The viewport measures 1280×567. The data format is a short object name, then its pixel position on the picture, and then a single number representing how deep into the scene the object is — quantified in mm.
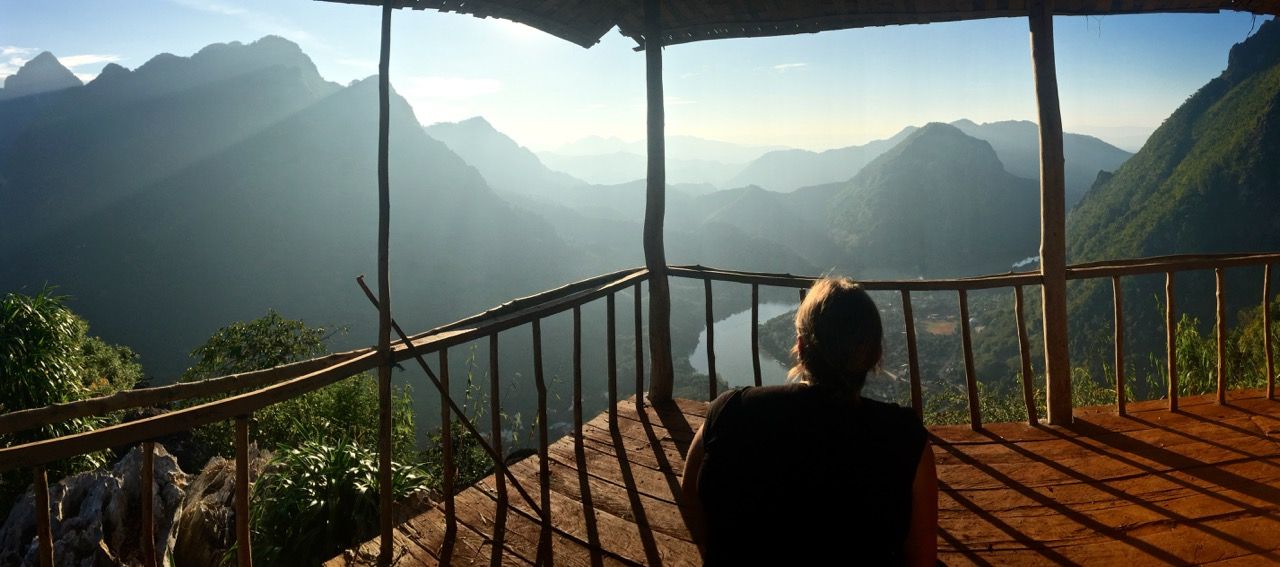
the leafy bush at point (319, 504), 3730
